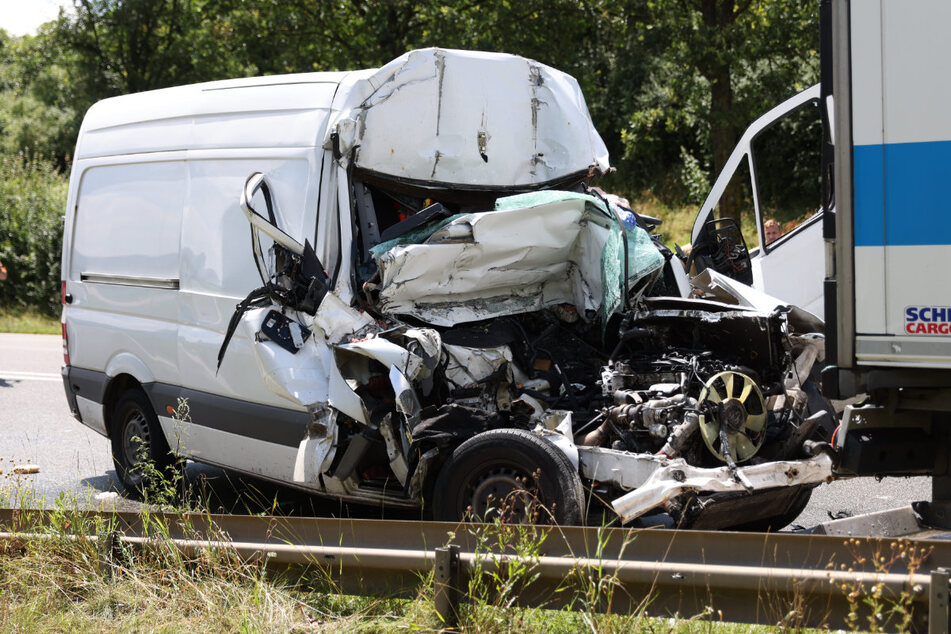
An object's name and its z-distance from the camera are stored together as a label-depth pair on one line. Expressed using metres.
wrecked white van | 9.89
